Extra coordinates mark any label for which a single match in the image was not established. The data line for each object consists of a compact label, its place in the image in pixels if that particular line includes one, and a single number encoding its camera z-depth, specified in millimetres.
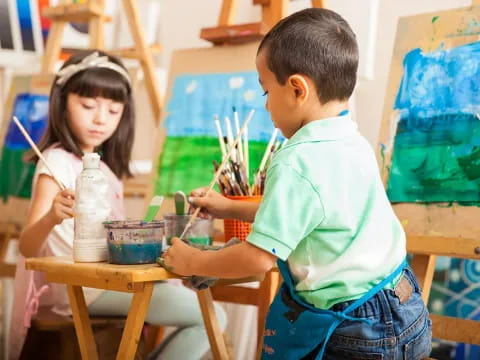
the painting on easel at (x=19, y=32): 3107
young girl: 1676
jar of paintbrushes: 1542
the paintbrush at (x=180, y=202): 1472
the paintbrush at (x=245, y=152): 1638
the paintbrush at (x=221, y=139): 1692
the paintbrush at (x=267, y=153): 1643
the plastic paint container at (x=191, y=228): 1451
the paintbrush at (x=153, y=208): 1371
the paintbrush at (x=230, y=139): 1645
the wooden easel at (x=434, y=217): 1595
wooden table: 1219
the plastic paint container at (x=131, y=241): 1275
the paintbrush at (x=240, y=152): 1642
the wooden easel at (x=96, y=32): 2576
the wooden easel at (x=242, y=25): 1981
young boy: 1103
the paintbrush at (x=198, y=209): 1400
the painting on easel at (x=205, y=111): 2045
